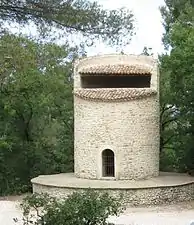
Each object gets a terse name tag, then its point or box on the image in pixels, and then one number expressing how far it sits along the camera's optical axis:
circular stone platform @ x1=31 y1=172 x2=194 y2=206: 21.64
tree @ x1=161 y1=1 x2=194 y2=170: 24.64
